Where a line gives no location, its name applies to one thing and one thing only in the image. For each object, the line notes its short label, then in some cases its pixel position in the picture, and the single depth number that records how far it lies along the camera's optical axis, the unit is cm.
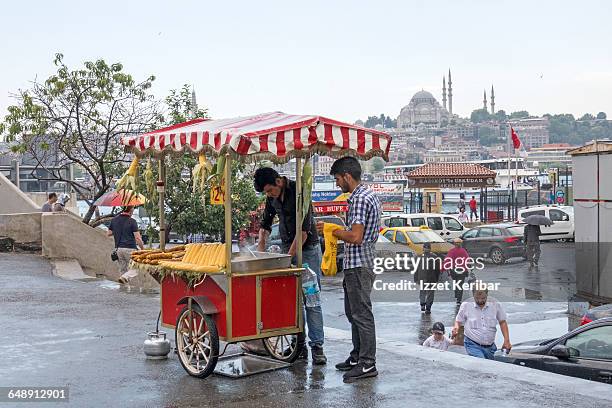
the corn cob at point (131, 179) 915
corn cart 778
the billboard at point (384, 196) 3741
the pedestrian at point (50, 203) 2239
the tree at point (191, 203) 2400
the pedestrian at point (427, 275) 1856
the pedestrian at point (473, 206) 5155
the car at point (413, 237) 2691
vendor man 840
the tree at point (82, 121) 2192
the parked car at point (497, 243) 2756
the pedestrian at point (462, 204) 4904
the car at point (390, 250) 2631
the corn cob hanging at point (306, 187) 841
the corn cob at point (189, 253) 849
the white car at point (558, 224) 3734
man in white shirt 1077
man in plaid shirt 777
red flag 5566
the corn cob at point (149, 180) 938
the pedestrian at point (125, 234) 1462
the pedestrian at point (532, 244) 2588
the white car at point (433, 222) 3653
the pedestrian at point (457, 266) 2059
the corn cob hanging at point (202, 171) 831
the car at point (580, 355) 895
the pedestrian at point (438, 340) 1163
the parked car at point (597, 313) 1273
